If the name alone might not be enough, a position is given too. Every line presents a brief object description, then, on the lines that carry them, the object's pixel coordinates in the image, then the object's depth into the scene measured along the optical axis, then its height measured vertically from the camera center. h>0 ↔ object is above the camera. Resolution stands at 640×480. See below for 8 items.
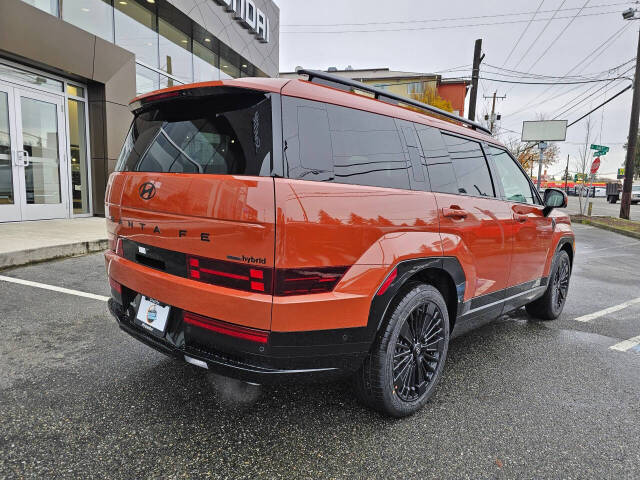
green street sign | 17.41 +1.89
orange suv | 1.79 -0.26
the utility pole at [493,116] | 36.09 +6.91
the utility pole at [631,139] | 16.81 +2.29
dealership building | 7.81 +2.10
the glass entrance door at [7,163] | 7.76 +0.21
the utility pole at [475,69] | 18.95 +5.59
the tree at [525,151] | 38.50 +3.81
